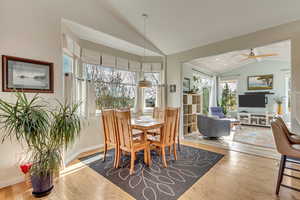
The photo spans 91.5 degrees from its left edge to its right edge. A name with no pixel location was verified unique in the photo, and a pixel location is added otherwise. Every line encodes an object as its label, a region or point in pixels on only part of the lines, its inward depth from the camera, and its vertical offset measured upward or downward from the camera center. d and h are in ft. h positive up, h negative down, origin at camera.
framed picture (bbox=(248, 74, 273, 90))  21.01 +2.46
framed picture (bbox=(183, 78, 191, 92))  16.95 +1.72
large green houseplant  5.80 -1.49
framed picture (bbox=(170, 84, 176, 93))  15.24 +1.14
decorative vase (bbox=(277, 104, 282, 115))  19.69 -1.47
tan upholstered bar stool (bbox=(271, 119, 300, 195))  5.67 -1.94
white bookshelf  16.35 -1.44
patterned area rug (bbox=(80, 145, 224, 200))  6.51 -4.10
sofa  13.84 -2.68
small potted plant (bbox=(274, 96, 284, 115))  19.69 -0.73
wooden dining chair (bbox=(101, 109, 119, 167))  8.86 -1.86
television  21.06 -0.34
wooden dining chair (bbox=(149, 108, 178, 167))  8.99 -2.09
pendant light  10.23 +1.05
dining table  8.57 -1.59
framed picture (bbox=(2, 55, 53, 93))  6.99 +1.25
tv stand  20.08 -2.88
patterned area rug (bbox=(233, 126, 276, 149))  13.00 -3.98
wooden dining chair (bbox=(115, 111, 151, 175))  8.01 -2.25
